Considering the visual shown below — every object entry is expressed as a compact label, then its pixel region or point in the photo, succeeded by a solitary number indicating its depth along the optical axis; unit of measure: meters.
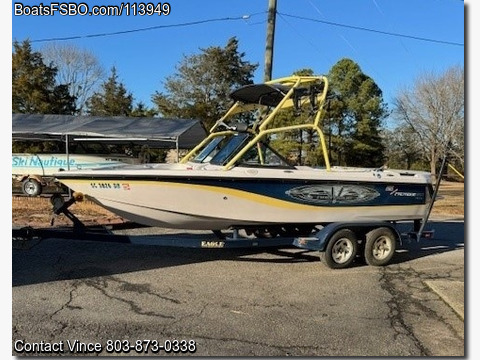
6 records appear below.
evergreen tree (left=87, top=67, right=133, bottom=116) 27.53
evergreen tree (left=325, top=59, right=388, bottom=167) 28.81
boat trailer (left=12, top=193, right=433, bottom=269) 6.02
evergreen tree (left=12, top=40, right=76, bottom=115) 19.30
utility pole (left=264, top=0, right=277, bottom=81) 12.52
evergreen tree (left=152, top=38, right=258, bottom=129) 27.05
